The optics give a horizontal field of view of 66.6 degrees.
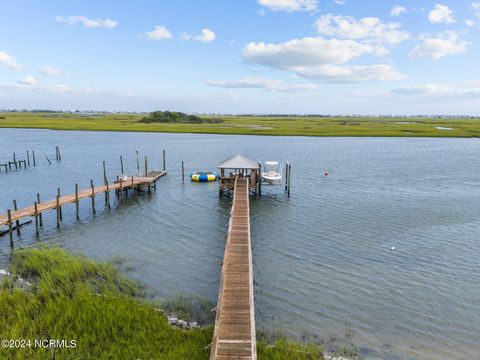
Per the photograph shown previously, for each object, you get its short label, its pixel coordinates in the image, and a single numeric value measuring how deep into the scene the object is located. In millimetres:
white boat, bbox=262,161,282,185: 40688
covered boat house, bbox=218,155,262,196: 38125
